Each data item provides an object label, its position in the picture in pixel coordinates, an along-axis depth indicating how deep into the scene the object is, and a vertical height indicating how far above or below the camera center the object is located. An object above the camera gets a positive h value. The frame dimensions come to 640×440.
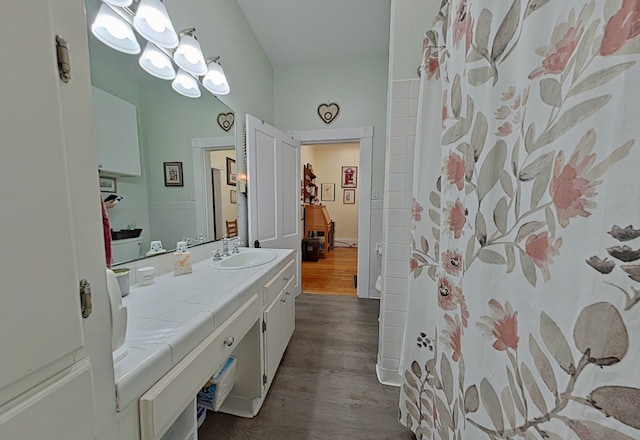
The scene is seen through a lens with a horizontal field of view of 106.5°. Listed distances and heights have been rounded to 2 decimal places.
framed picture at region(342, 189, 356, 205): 6.12 +0.05
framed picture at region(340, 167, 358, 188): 6.04 +0.54
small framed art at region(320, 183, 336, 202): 6.20 +0.16
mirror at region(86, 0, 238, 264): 1.10 +0.26
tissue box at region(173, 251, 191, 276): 1.31 -0.36
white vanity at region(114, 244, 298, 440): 0.60 -0.48
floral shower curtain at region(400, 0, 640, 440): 0.39 -0.04
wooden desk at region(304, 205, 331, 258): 4.98 -0.45
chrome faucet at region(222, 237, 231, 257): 1.72 -0.36
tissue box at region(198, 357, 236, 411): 1.15 -0.94
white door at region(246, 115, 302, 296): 2.10 +0.11
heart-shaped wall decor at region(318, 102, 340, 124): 2.79 +1.01
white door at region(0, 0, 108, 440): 0.33 -0.05
